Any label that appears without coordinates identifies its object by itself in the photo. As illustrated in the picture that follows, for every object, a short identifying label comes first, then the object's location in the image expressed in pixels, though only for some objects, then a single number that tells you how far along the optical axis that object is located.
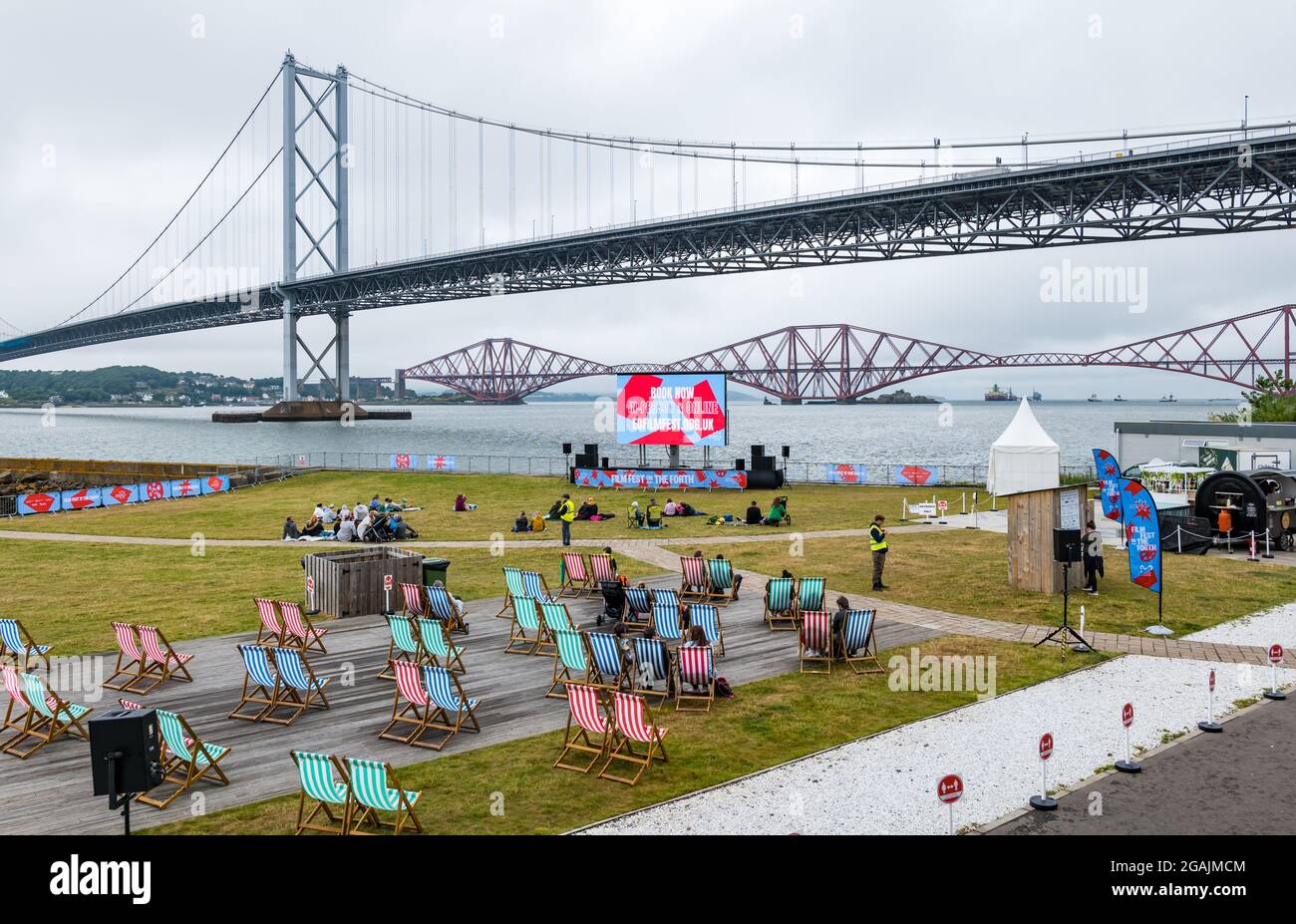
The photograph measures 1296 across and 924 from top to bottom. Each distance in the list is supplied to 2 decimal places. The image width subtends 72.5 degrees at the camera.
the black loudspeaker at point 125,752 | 6.10
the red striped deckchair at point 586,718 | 8.38
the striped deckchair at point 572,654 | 10.43
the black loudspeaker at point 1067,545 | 13.73
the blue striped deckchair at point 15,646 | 11.00
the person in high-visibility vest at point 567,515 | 22.16
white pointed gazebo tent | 23.05
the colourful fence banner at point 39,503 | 31.58
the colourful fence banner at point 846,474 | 38.09
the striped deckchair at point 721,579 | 15.44
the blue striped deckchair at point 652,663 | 10.73
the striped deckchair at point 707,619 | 12.23
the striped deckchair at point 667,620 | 12.25
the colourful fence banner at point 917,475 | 36.19
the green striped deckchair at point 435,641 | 11.13
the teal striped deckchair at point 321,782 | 6.64
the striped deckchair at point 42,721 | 8.79
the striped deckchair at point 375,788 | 6.57
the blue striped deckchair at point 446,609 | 13.45
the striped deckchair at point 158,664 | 10.64
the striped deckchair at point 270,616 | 12.24
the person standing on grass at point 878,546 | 16.38
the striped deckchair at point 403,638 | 11.27
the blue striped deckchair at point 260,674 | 9.68
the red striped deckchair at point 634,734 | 8.34
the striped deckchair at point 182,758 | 7.79
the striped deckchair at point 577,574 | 16.16
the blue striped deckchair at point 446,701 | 9.09
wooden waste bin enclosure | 14.54
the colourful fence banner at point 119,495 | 34.00
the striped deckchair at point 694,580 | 15.76
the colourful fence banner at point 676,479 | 35.38
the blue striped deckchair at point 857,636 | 11.87
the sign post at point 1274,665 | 10.21
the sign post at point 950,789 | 6.70
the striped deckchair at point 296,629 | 11.98
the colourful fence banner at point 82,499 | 33.00
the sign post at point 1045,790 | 7.35
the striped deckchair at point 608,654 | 10.47
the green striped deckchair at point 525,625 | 12.59
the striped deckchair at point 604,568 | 15.66
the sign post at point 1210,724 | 9.02
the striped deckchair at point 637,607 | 13.69
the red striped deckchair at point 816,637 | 11.85
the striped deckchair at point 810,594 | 13.66
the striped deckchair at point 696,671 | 10.48
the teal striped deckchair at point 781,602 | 13.92
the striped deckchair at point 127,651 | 10.85
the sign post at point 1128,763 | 8.11
